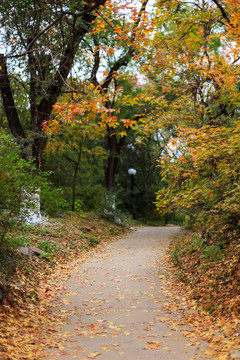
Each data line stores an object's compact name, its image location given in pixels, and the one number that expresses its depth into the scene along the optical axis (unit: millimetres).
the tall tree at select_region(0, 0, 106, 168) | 9672
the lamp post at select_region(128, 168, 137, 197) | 24234
